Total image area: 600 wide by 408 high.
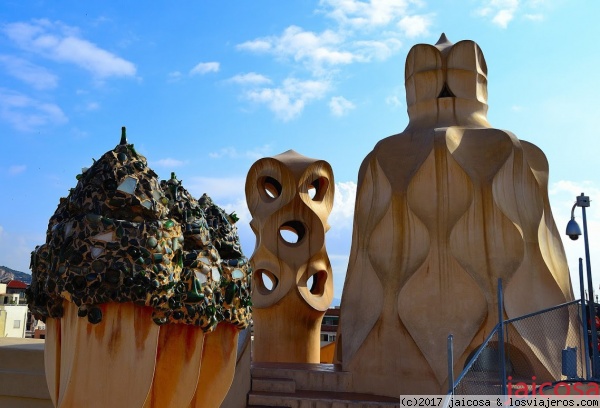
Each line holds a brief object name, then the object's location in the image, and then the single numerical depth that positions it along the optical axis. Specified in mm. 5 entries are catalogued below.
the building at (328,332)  36125
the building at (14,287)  47625
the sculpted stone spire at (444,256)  12930
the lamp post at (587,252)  8039
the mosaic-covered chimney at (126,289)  4906
